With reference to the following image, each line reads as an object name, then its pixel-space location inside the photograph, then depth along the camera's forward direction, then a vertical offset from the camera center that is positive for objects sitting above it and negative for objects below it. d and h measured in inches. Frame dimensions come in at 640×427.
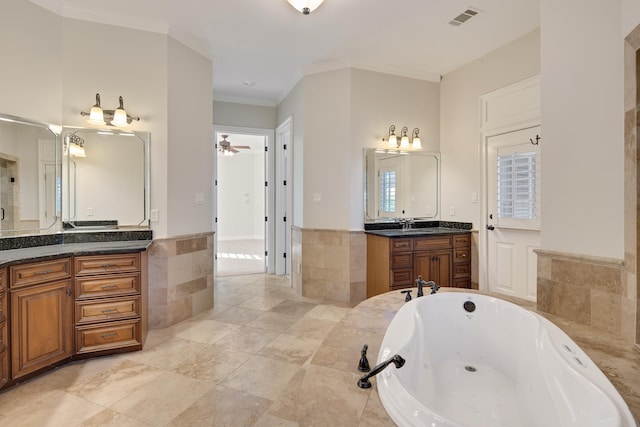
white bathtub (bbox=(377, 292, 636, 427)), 46.9 -31.9
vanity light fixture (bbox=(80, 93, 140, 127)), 110.5 +33.5
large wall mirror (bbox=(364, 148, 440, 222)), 159.5 +13.4
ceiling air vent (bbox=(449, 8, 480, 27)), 114.3 +71.6
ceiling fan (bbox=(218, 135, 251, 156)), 253.9 +52.4
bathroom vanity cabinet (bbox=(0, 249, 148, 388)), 81.2 -28.8
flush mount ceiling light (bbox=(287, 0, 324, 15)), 97.8 +63.7
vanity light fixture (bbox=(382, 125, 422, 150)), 161.6 +36.1
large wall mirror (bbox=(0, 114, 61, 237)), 98.8 +10.7
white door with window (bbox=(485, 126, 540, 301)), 131.4 -0.4
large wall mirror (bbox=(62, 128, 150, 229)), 113.6 +11.7
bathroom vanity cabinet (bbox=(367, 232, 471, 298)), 141.8 -23.1
